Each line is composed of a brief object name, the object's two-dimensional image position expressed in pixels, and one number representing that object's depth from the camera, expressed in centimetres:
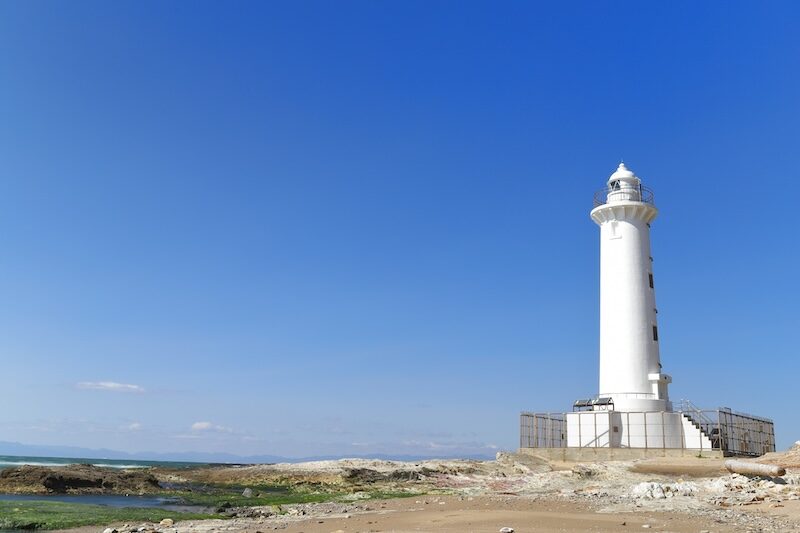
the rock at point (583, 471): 2981
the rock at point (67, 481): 2963
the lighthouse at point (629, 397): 3466
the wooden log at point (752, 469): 2359
